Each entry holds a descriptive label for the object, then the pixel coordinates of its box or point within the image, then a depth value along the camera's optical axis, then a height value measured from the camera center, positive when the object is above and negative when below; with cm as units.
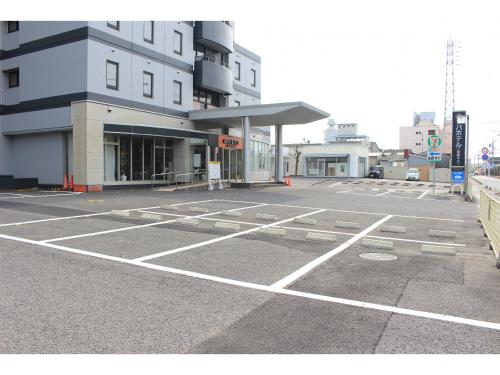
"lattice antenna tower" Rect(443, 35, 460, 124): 6750 +1848
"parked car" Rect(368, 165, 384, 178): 5409 -47
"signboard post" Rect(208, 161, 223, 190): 2417 -36
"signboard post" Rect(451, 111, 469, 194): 2292 +158
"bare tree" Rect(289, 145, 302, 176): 5828 +196
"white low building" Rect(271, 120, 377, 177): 5444 +121
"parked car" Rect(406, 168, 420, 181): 5342 -80
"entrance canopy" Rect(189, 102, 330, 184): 2422 +326
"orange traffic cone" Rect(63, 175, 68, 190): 2120 -92
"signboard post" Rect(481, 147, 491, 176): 3582 +153
